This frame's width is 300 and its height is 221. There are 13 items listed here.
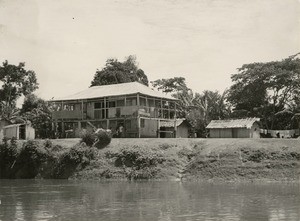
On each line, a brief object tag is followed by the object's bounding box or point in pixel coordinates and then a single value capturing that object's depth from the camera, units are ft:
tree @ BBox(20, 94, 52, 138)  162.71
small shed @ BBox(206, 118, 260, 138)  133.28
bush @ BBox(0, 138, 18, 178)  125.08
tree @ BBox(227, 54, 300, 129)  156.04
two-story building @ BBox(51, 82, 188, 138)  137.18
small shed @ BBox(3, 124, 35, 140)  148.87
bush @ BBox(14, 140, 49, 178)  120.78
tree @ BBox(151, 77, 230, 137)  154.10
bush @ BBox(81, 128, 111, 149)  120.88
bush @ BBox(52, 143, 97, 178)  114.83
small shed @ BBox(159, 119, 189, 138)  145.17
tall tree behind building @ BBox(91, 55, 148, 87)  196.95
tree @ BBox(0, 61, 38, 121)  198.08
